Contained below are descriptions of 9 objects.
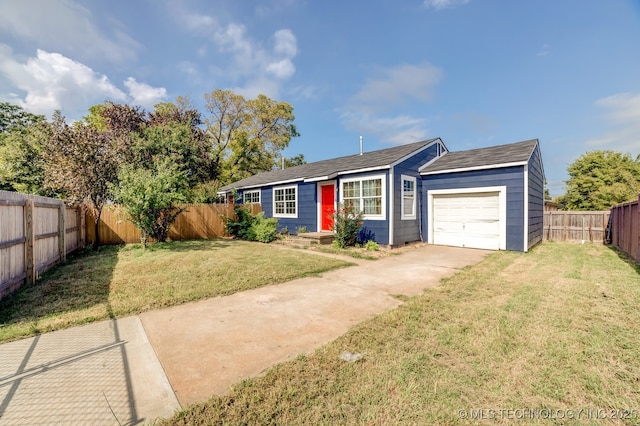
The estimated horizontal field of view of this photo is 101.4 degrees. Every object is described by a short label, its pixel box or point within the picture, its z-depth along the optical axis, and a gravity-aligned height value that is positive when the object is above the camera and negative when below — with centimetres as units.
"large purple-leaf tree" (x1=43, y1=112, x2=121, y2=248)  942 +179
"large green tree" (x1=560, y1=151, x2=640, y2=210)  2043 +289
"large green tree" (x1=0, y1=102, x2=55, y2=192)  1384 +246
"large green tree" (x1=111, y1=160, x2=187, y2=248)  909 +60
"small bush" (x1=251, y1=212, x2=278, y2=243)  1233 -91
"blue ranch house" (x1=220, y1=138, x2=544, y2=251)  920 +65
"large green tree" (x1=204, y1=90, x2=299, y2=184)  2575 +839
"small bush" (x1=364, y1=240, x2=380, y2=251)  955 -130
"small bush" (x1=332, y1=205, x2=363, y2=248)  1004 -55
